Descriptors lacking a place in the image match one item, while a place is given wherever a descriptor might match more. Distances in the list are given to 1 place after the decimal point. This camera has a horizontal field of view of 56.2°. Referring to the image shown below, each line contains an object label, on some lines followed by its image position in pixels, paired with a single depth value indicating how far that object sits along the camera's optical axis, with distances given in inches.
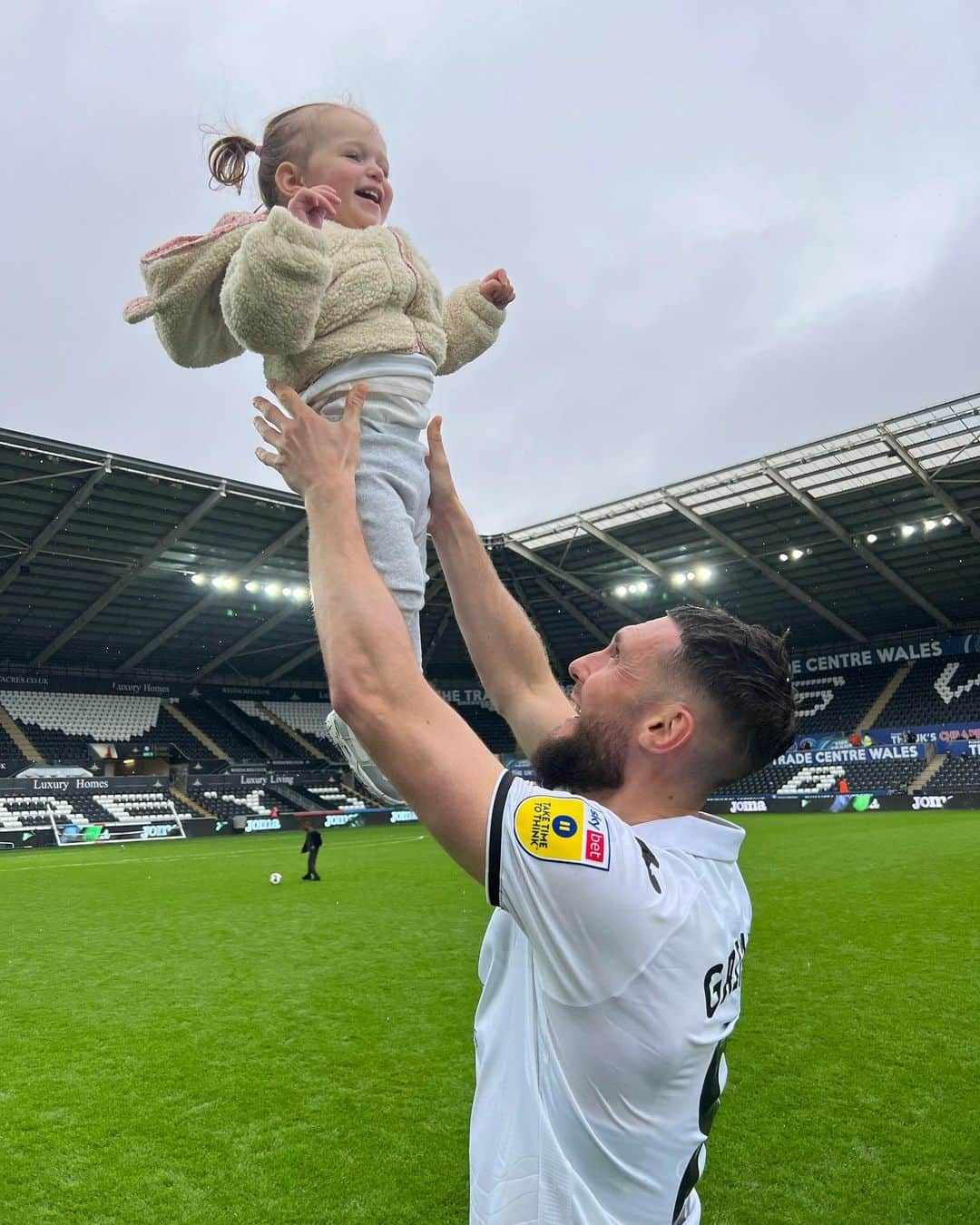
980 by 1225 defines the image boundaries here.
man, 52.4
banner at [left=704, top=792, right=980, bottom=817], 1151.2
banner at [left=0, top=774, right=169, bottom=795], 1093.1
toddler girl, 74.1
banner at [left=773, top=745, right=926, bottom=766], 1327.5
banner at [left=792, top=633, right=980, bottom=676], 1440.7
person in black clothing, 605.0
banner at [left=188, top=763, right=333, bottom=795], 1280.8
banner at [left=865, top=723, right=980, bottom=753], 1286.9
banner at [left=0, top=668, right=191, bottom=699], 1363.2
